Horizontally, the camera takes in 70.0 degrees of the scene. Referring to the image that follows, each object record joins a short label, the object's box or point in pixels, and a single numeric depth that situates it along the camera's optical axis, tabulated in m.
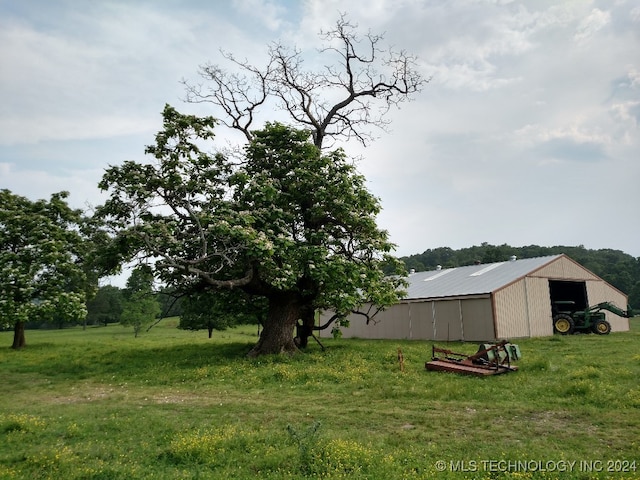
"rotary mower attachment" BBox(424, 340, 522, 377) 16.42
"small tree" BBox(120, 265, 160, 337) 61.74
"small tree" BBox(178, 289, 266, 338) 24.73
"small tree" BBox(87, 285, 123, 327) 91.38
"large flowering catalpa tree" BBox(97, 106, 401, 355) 19.42
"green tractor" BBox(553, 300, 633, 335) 35.06
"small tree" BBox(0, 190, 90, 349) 21.72
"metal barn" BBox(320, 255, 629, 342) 32.06
